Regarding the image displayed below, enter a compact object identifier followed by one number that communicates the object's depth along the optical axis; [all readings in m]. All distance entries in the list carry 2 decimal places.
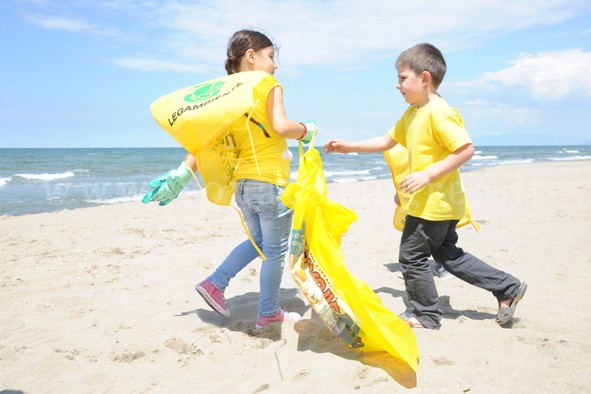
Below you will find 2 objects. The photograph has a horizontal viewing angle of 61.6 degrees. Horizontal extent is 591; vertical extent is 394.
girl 2.74
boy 2.79
